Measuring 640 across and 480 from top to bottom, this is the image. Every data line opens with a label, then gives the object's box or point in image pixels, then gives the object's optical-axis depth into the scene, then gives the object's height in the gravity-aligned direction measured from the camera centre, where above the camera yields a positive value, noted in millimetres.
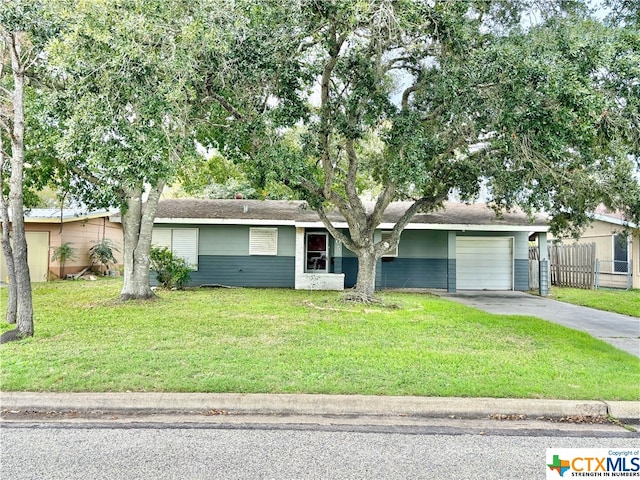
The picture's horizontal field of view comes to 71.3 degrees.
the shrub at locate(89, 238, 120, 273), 19922 +67
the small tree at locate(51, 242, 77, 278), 17781 +40
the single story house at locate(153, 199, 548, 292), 15289 +302
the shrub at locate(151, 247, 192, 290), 13867 -407
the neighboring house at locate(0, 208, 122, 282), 17656 +728
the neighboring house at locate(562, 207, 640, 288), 16250 +361
